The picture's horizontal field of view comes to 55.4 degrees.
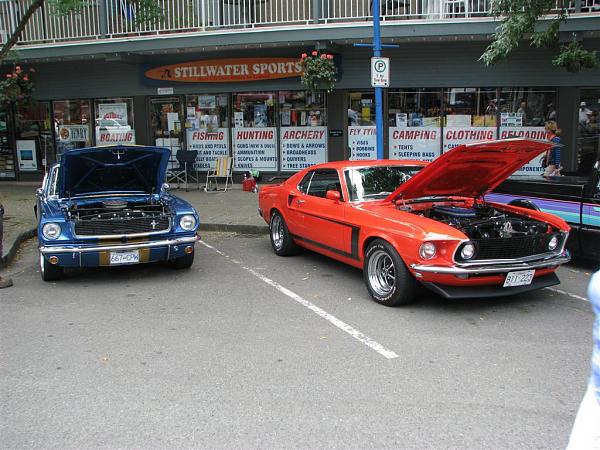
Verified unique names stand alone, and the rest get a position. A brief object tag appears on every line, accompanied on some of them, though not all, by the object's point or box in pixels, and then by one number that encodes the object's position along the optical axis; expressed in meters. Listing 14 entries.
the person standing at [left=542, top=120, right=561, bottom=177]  10.70
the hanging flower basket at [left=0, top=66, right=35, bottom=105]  14.14
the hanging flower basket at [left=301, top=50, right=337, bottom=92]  12.25
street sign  9.54
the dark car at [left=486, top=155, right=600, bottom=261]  6.92
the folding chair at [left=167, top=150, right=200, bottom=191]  14.64
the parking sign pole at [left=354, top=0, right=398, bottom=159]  9.78
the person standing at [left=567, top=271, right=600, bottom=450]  2.20
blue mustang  6.50
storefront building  12.66
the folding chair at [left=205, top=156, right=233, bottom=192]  14.66
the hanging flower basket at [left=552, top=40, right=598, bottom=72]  10.51
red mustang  5.35
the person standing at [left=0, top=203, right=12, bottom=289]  6.70
